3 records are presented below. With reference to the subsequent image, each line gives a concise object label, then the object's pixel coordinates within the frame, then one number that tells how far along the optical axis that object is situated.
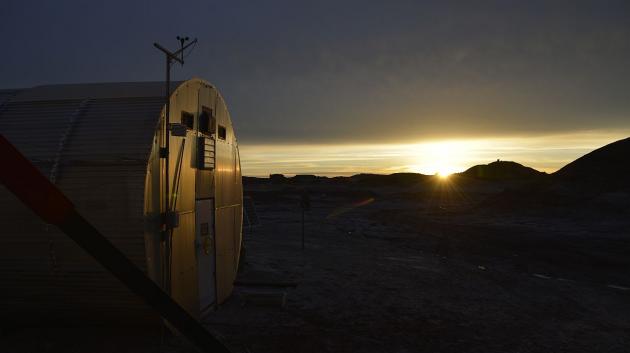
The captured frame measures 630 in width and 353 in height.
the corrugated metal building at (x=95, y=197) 8.76
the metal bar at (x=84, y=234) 2.97
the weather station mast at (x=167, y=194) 9.47
